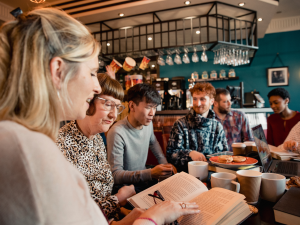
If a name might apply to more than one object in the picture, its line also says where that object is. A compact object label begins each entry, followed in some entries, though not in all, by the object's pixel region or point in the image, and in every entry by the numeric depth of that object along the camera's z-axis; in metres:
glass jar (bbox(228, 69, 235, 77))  6.09
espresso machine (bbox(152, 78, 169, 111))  4.07
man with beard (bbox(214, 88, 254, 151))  2.70
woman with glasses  1.07
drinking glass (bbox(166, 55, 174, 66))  4.05
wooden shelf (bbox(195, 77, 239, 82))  6.12
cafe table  0.71
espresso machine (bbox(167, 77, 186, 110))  3.90
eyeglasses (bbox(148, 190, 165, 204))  0.80
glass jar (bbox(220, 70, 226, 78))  6.19
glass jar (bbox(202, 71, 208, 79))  6.32
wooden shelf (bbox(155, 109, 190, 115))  3.52
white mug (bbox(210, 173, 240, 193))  0.83
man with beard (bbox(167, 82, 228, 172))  1.89
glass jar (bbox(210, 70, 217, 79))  6.25
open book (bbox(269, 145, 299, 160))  1.49
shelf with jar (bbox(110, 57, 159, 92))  6.93
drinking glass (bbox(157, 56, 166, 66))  4.09
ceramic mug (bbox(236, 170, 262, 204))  0.84
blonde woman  0.37
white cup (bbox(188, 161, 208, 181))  1.07
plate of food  1.06
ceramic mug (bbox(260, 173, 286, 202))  0.86
